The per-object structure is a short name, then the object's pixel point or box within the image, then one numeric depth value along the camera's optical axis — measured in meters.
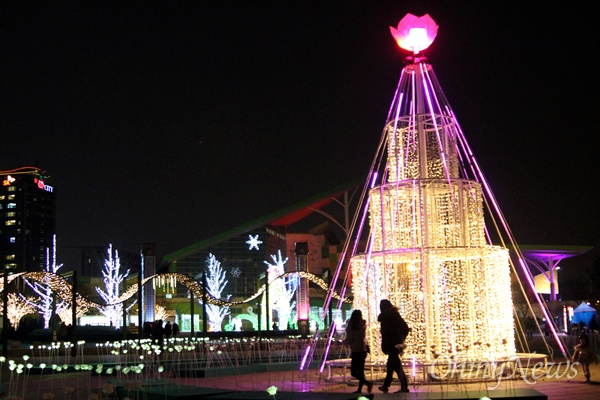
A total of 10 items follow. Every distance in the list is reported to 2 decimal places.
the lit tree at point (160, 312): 48.75
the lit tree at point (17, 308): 48.12
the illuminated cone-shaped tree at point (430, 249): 12.23
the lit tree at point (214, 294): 47.90
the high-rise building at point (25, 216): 134.00
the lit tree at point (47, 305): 47.24
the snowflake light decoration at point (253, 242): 59.32
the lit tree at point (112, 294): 46.84
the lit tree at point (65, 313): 45.56
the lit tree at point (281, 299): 47.91
